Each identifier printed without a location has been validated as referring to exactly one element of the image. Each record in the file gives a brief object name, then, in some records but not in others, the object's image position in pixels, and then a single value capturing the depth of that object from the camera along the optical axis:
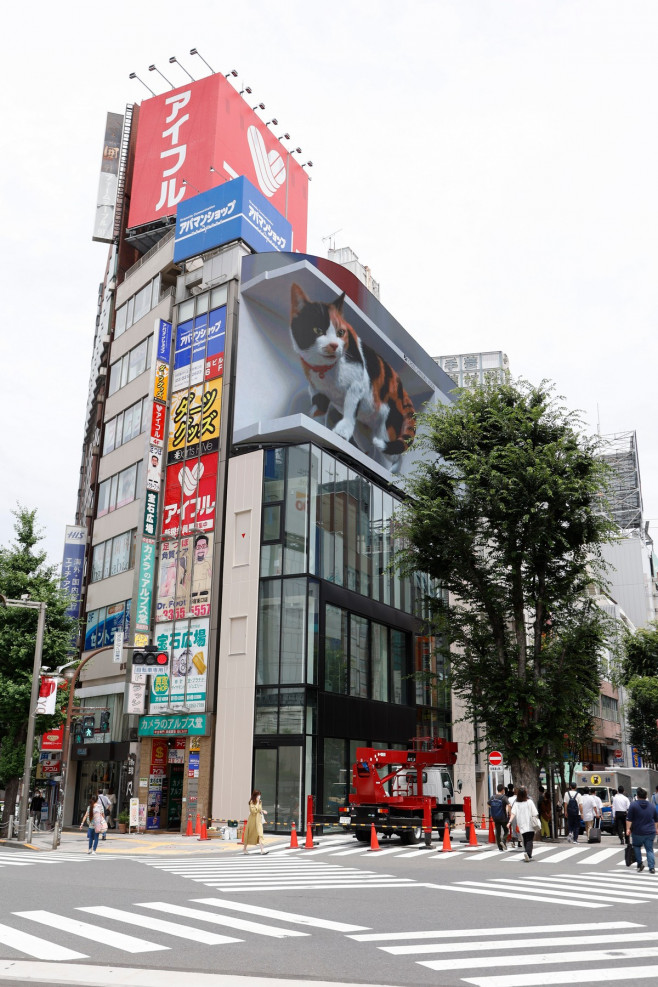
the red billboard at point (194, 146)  44.56
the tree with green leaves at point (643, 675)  50.28
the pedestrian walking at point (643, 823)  16.70
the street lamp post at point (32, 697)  26.91
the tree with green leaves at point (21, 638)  31.02
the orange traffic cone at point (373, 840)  24.43
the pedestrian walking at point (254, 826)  23.48
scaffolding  105.62
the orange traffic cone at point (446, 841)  22.88
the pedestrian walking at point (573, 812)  28.71
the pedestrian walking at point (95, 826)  24.12
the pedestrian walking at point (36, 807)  39.91
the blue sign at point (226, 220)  37.34
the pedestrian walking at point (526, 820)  20.05
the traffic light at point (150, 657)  25.95
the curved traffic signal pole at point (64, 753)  26.12
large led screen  35.12
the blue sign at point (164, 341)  37.44
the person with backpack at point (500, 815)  23.78
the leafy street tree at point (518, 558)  28.67
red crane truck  25.81
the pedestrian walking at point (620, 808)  26.34
